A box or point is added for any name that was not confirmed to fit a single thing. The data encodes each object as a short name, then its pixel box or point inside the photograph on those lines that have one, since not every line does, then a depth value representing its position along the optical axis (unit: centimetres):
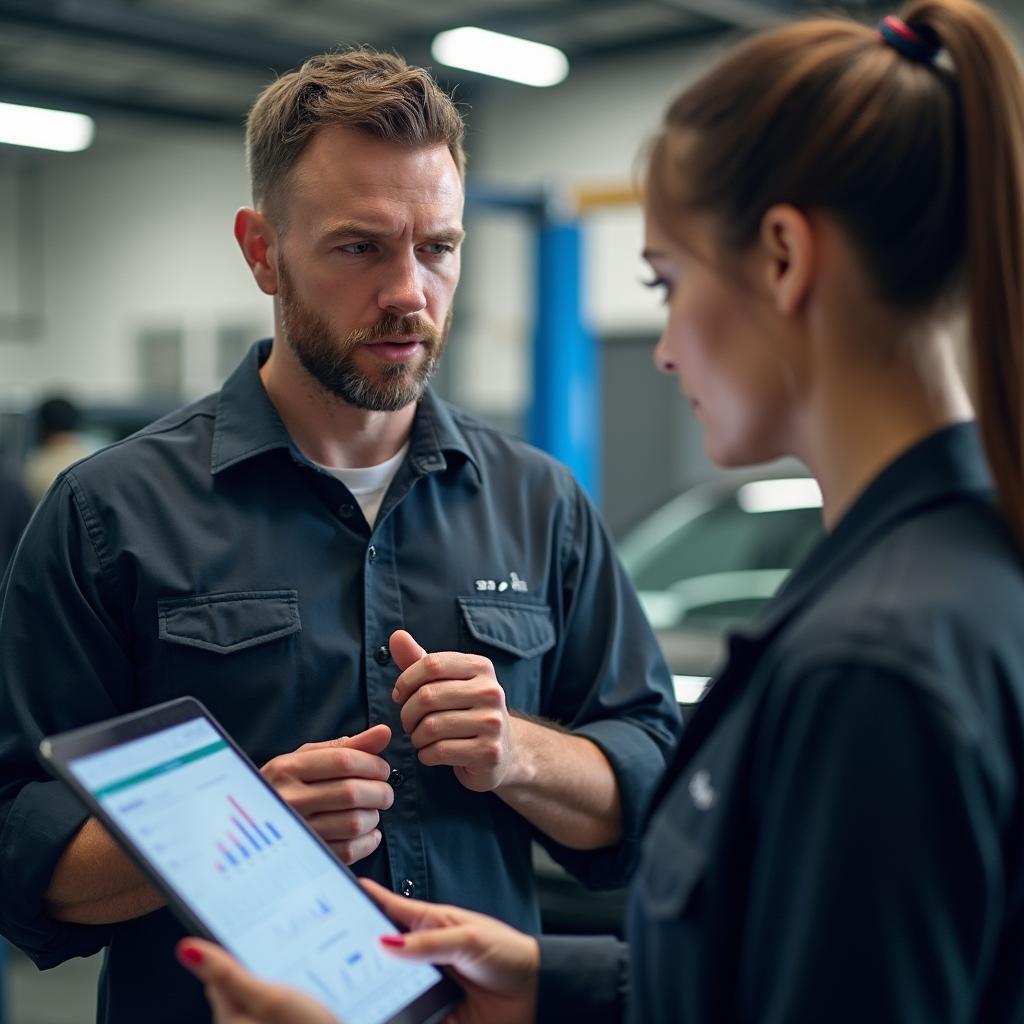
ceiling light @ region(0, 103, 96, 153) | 889
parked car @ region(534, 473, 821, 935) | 346
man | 150
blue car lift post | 505
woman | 80
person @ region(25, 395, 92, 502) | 564
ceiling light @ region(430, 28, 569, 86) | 770
